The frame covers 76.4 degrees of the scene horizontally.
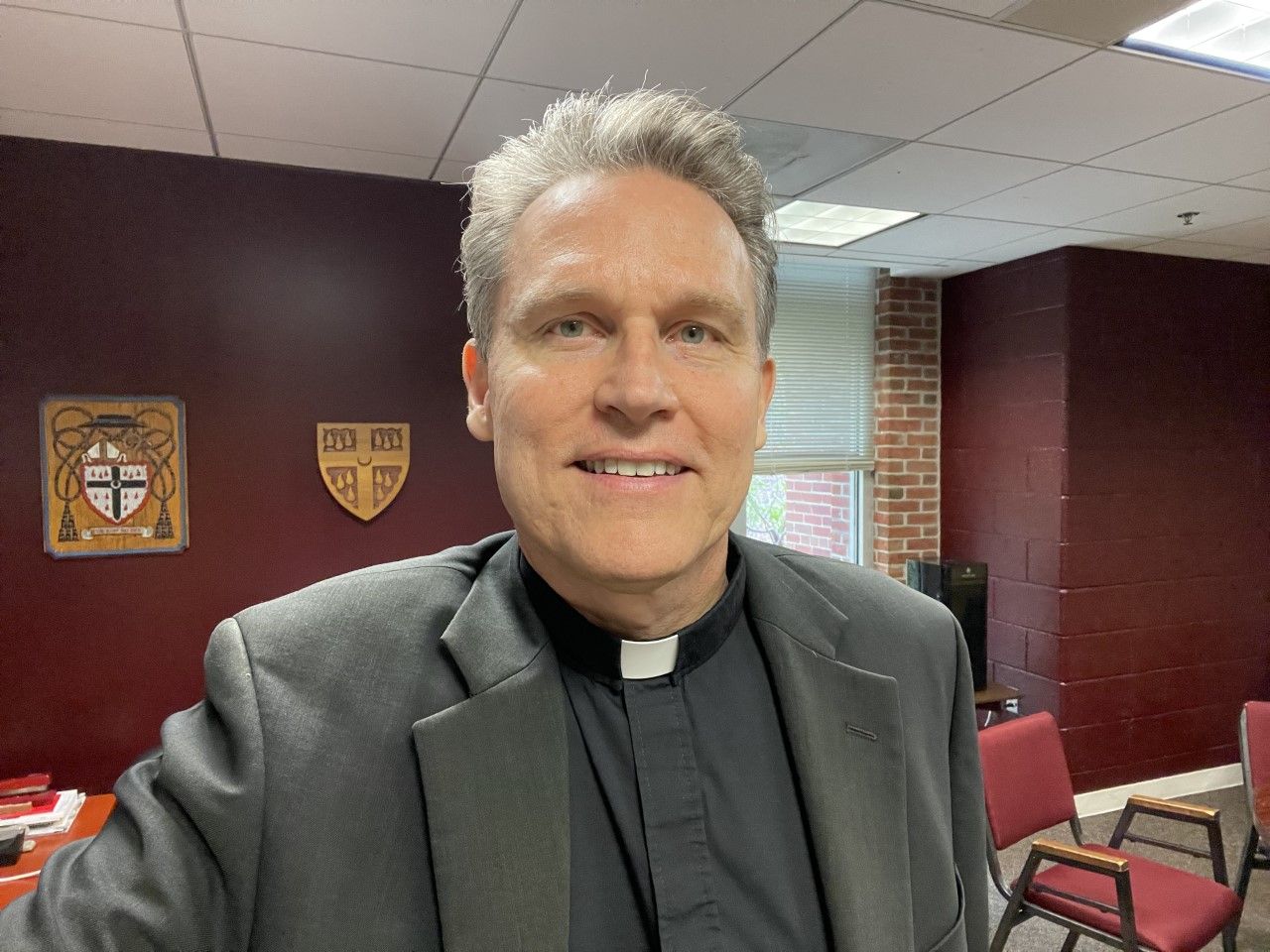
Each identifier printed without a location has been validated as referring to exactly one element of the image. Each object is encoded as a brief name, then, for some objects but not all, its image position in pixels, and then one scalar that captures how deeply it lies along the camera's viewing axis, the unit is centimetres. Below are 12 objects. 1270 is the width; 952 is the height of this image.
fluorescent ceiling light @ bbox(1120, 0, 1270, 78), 197
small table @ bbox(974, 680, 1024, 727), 354
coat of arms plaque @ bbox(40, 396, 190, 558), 270
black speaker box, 387
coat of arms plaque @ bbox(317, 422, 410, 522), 302
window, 473
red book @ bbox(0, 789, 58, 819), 237
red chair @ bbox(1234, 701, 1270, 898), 273
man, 78
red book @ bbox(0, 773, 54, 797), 246
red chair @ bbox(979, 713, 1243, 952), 234
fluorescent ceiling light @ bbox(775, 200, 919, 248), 363
